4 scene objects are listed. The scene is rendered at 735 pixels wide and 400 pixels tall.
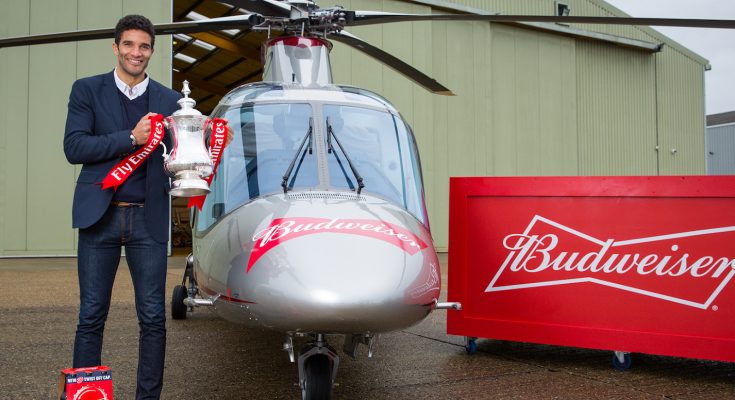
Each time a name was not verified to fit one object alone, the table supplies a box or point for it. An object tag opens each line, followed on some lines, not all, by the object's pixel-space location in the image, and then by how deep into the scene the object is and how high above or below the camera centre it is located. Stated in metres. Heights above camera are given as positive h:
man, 3.07 +0.04
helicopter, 2.93 +0.06
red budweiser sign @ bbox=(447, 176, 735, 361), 4.40 -0.32
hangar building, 13.28 +3.29
